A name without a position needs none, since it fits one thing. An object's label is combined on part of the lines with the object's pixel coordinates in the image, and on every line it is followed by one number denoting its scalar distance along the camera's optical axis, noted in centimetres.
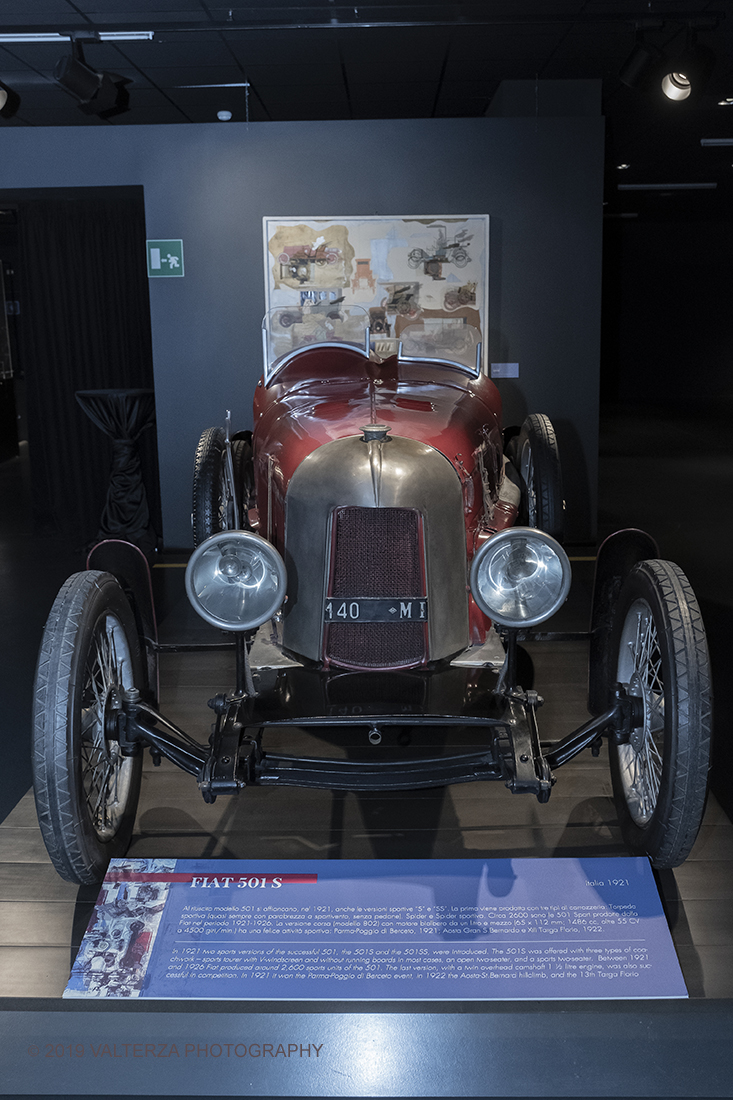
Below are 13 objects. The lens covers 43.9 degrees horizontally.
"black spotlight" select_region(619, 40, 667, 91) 529
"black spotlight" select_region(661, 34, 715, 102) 524
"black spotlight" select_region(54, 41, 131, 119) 539
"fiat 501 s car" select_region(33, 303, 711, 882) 227
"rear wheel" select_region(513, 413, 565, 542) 405
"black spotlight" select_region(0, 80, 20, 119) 590
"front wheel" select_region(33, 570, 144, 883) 221
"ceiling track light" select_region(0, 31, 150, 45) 532
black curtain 731
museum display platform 178
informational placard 196
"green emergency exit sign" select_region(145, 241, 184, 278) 613
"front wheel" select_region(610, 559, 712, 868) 223
